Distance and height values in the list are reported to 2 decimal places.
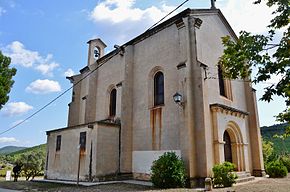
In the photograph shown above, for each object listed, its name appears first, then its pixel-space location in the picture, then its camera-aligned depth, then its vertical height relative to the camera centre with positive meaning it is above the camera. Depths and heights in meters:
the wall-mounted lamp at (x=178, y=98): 11.96 +2.74
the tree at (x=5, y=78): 16.86 +5.36
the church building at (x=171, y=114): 12.16 +2.30
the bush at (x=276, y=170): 14.73 -0.99
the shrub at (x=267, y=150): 20.22 +0.34
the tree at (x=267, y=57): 4.91 +2.10
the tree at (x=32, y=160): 18.85 -1.06
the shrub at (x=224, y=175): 10.85 -0.97
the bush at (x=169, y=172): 10.68 -0.85
